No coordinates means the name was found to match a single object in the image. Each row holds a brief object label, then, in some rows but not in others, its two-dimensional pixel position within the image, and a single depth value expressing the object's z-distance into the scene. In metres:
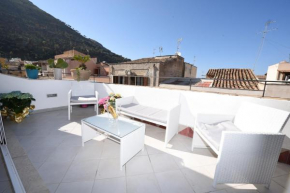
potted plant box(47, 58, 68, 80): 3.93
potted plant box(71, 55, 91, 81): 4.13
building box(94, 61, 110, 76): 17.74
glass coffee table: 1.58
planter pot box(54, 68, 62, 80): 3.99
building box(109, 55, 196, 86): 10.53
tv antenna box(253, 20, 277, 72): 7.85
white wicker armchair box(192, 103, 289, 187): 1.25
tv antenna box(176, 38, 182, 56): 12.85
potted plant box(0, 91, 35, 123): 2.68
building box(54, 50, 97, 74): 13.68
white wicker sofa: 2.14
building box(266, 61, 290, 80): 9.20
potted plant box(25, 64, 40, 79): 3.45
